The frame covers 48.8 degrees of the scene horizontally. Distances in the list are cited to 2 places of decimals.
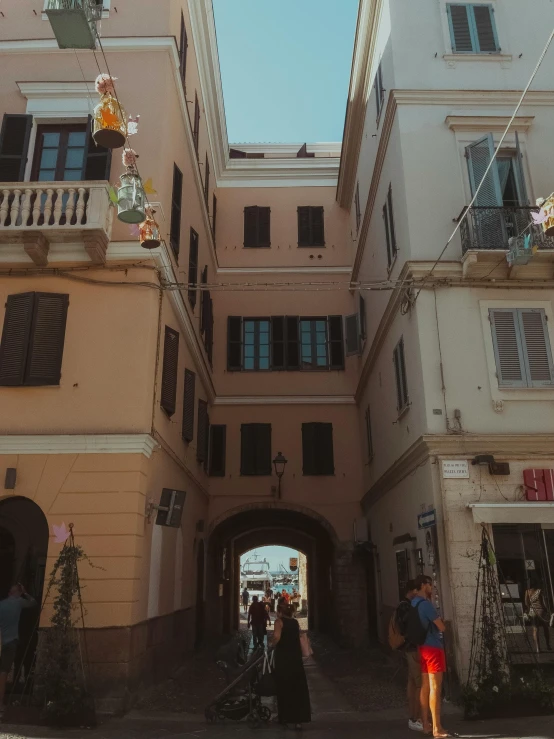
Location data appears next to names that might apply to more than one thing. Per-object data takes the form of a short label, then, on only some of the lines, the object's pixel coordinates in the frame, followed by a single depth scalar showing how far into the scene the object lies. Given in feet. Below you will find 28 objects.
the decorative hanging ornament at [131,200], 27.73
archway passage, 65.37
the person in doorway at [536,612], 32.30
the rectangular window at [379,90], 48.32
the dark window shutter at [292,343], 66.23
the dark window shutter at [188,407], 46.83
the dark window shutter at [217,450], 62.85
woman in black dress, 26.11
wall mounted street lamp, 61.39
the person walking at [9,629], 28.53
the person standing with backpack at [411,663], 25.11
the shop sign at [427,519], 33.70
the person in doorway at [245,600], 119.09
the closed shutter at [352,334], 62.08
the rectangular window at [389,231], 44.25
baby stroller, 27.14
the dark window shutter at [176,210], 42.77
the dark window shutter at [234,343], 66.39
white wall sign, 33.96
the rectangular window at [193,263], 50.70
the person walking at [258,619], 57.67
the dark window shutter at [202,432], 54.19
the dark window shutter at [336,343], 66.08
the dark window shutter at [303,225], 72.49
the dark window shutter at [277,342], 66.39
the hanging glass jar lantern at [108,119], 25.77
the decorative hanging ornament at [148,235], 30.86
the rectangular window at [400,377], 41.11
